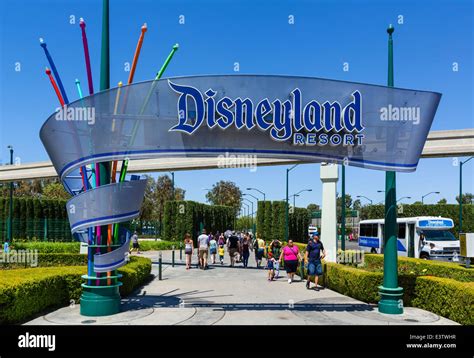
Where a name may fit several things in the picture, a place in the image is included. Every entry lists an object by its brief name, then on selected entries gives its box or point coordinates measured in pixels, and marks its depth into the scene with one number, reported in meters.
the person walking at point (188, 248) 22.27
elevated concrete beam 22.84
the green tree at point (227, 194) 88.81
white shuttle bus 27.91
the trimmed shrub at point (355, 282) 12.41
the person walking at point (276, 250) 19.10
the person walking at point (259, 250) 22.98
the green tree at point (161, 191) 75.69
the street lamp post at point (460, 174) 41.88
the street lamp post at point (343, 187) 23.79
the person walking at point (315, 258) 14.98
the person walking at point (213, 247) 25.36
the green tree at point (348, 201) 138.89
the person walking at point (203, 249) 21.35
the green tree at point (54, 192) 71.25
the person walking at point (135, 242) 33.34
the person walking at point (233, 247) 24.08
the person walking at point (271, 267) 17.64
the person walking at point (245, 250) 23.23
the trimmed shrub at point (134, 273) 13.58
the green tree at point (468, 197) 115.85
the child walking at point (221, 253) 24.86
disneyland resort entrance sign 10.73
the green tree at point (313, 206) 142.38
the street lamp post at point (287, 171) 30.57
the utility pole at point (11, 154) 41.22
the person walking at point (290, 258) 16.78
